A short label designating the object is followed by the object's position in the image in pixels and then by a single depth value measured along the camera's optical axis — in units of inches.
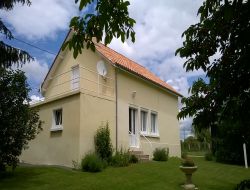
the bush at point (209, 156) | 646.3
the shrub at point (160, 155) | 531.6
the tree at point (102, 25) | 78.7
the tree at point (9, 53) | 346.5
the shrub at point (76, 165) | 415.5
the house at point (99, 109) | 439.9
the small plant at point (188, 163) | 329.5
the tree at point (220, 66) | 93.0
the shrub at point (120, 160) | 434.7
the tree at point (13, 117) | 344.3
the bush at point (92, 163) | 393.9
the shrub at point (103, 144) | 441.5
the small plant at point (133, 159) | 472.4
